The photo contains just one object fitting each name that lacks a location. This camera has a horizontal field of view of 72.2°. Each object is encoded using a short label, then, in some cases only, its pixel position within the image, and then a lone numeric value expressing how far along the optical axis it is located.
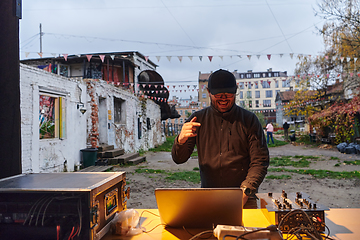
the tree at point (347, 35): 11.39
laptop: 1.32
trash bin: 9.55
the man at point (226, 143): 2.18
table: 1.45
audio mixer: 1.39
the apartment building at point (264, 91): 57.38
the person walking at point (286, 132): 20.83
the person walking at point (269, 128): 17.63
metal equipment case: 1.27
